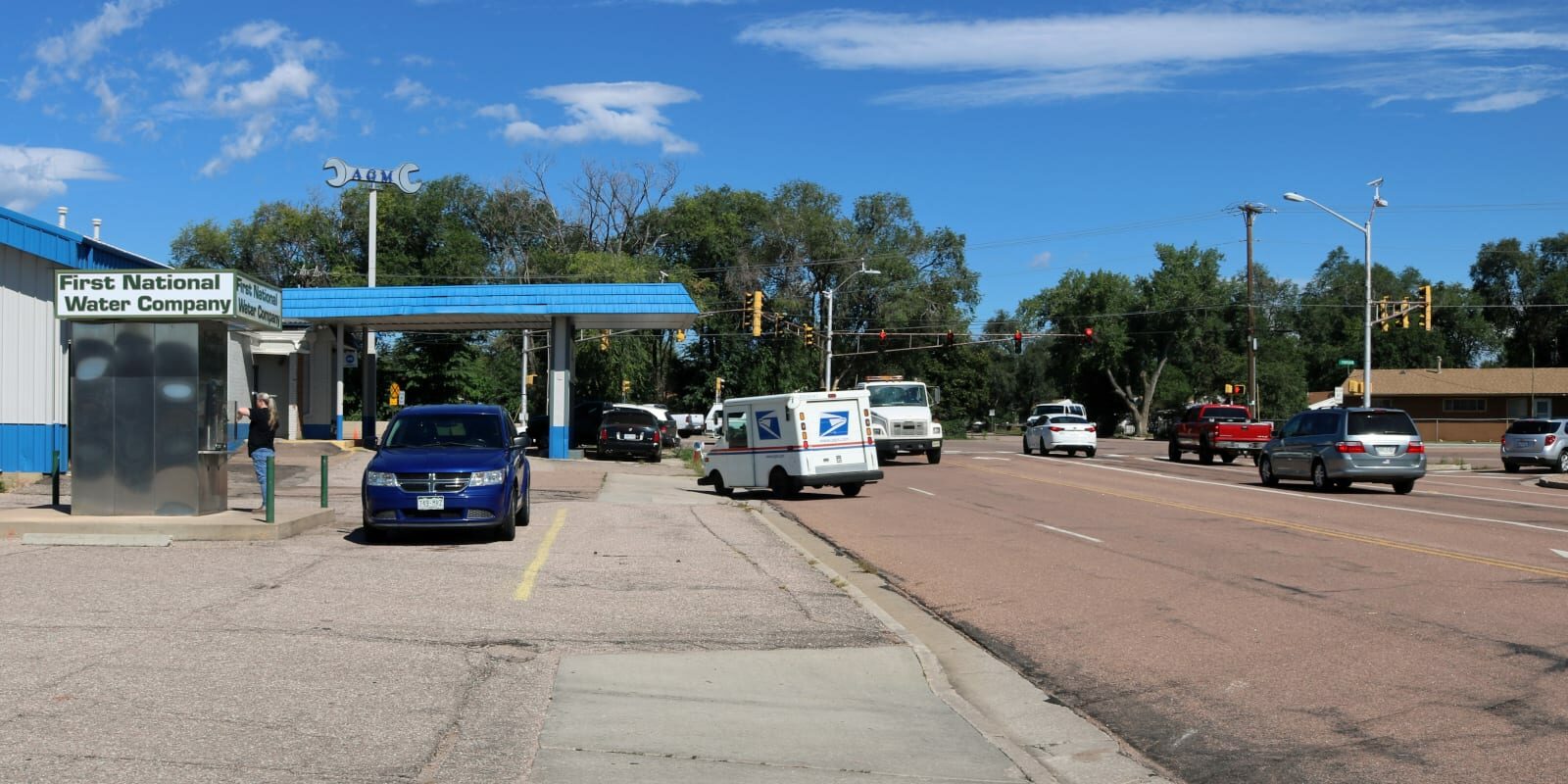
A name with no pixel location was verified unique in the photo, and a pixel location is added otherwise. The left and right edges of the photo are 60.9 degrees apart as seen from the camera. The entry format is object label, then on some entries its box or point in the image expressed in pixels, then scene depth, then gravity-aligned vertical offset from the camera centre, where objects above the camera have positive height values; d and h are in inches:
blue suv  597.6 -41.6
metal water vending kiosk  622.5 +3.0
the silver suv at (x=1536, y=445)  1582.2 -65.8
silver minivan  1045.8 -46.8
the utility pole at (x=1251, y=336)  2529.5 +104.8
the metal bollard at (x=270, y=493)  611.3 -45.3
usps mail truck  1002.7 -37.6
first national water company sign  614.5 +47.2
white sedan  1884.8 -61.4
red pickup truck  1657.2 -52.6
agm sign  1814.7 +300.3
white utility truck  1573.6 -30.8
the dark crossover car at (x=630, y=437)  1588.3 -51.5
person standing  715.4 -17.5
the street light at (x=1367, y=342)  1753.2 +67.5
